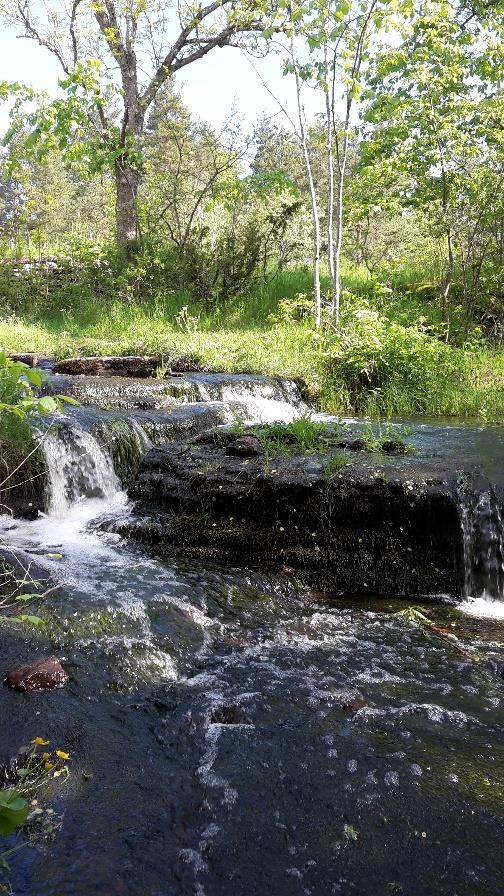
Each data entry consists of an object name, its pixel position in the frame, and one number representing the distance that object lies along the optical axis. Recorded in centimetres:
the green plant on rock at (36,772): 204
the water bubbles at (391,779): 226
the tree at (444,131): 1018
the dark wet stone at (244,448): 506
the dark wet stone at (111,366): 853
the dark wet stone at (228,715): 264
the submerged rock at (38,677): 269
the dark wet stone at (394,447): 520
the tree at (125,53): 1410
